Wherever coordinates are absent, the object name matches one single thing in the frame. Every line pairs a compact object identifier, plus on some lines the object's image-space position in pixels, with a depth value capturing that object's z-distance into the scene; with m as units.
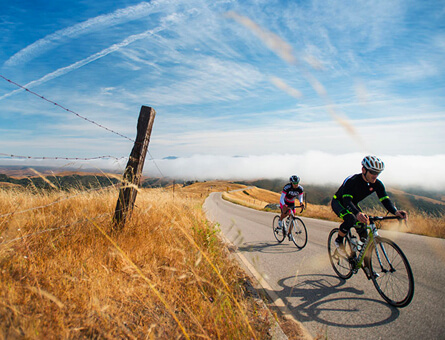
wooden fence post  4.66
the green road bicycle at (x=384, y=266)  3.56
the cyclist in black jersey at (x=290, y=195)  7.71
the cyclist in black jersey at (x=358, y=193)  4.25
